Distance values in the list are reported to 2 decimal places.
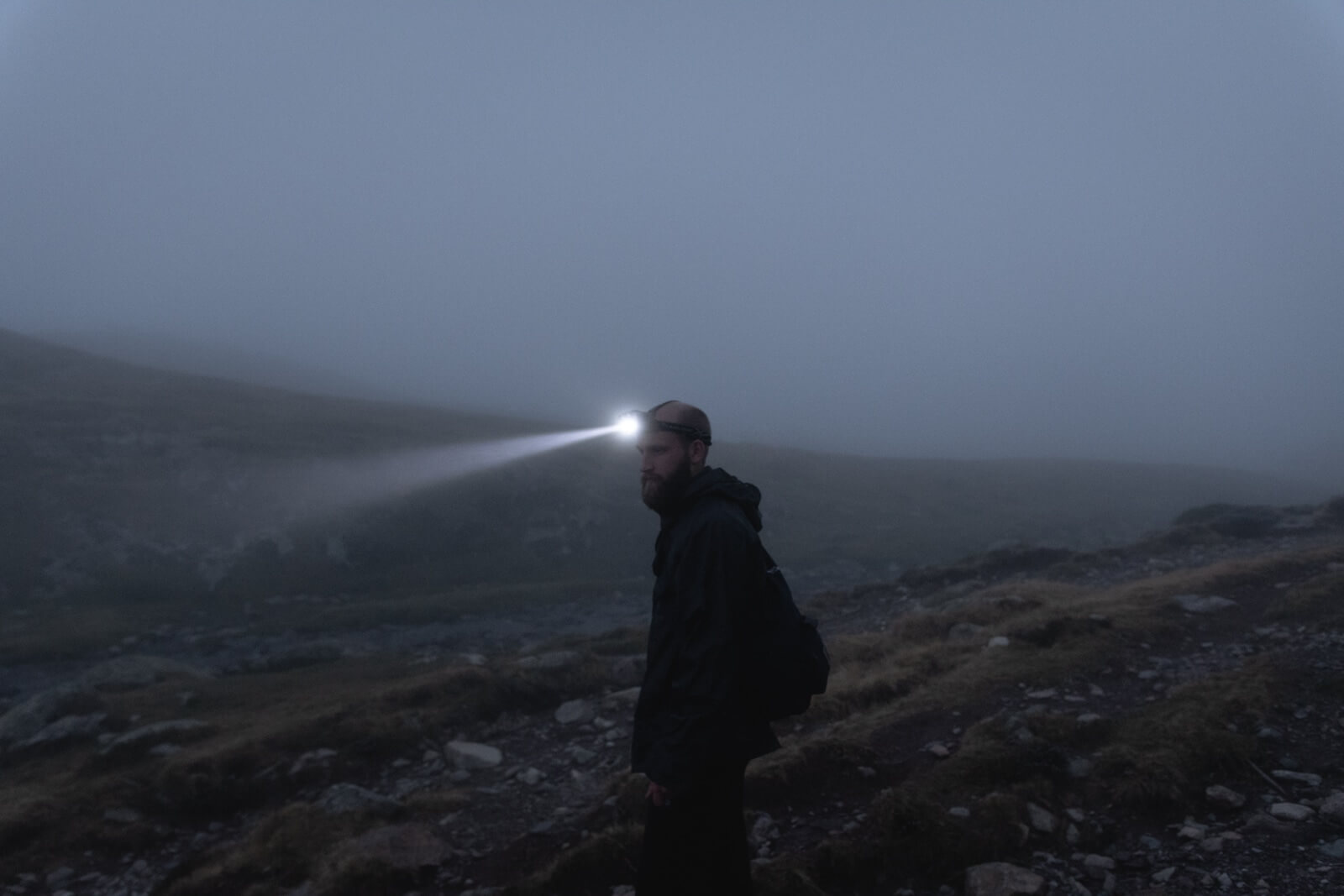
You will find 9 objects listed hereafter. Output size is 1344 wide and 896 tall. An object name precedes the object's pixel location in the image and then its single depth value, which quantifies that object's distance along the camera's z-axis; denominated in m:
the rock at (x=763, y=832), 7.78
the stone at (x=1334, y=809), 6.75
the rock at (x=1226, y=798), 7.20
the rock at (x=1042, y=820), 7.17
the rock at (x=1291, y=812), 6.80
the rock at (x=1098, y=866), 6.50
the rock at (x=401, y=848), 8.51
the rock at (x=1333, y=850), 6.22
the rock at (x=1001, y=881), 6.29
